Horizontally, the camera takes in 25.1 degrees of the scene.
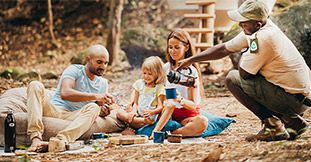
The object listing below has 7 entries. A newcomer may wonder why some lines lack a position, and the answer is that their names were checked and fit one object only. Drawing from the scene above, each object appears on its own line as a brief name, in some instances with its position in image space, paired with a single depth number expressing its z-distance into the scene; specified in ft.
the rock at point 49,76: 45.05
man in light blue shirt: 20.68
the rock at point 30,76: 42.61
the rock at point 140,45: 51.93
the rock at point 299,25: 35.78
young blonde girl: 22.94
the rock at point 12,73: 43.62
